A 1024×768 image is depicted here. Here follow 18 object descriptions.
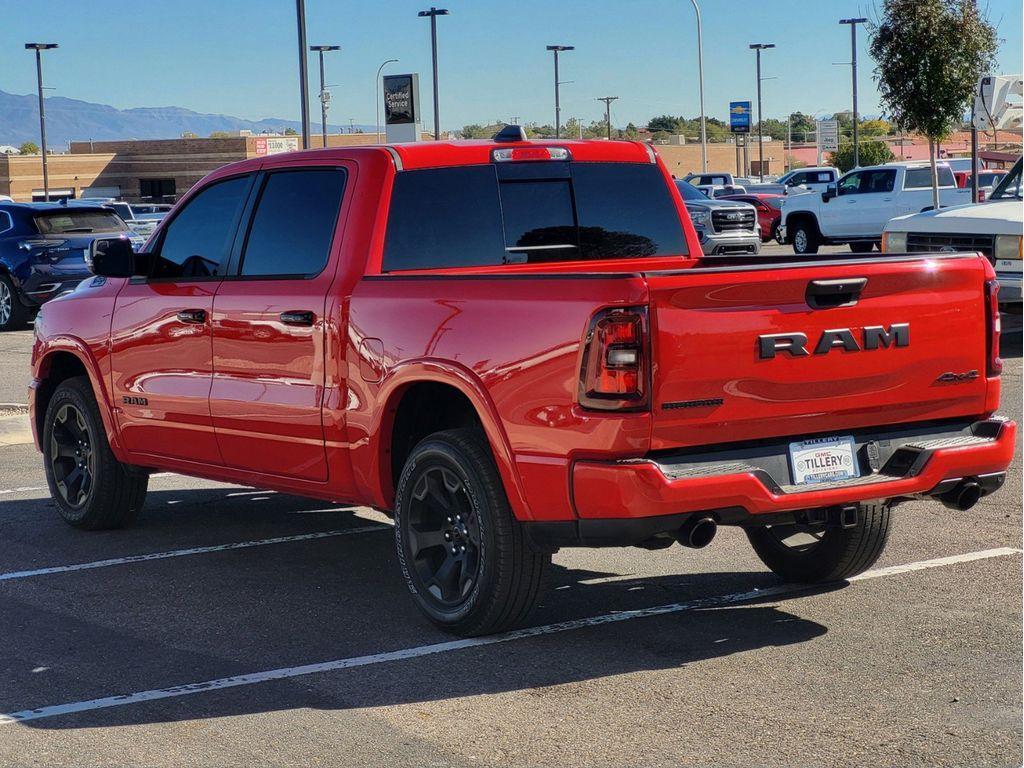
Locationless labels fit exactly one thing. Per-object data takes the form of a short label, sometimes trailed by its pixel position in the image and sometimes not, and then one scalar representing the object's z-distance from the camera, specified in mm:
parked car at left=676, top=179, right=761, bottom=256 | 29906
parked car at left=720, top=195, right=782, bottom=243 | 39750
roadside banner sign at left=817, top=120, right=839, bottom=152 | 70500
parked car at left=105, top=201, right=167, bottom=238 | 33969
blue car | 21859
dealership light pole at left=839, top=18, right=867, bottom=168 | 81438
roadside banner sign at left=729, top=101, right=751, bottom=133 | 82750
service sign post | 28000
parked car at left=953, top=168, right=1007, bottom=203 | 34850
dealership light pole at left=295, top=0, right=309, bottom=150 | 24359
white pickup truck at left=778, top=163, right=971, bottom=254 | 31516
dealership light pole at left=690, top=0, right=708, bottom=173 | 57756
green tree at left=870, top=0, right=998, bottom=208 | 34000
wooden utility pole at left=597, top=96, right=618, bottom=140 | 106412
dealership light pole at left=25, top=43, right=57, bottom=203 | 63812
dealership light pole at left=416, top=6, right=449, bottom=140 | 54375
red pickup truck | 5359
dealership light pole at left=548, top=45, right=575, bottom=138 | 84625
